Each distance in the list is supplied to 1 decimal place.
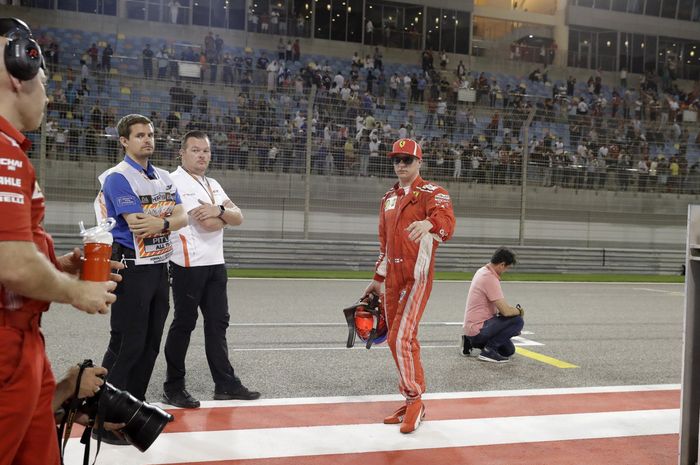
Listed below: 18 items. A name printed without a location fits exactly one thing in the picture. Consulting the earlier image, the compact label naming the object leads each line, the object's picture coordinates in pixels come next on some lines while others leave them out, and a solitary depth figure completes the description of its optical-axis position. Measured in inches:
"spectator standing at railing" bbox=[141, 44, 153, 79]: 736.1
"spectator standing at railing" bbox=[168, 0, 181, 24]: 1168.2
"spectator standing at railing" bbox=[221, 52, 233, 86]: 813.2
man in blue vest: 172.6
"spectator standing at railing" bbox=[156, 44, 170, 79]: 760.3
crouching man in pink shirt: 283.4
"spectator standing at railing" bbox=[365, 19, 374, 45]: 1338.6
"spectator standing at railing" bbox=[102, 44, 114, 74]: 851.4
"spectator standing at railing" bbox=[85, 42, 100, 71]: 846.1
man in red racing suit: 190.2
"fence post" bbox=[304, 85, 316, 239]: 631.8
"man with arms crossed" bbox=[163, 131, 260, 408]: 207.8
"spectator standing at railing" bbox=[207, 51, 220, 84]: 795.4
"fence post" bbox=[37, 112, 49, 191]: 564.1
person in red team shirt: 78.7
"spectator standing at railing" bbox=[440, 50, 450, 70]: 1341.0
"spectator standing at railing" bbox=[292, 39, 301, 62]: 1172.5
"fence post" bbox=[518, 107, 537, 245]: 701.3
